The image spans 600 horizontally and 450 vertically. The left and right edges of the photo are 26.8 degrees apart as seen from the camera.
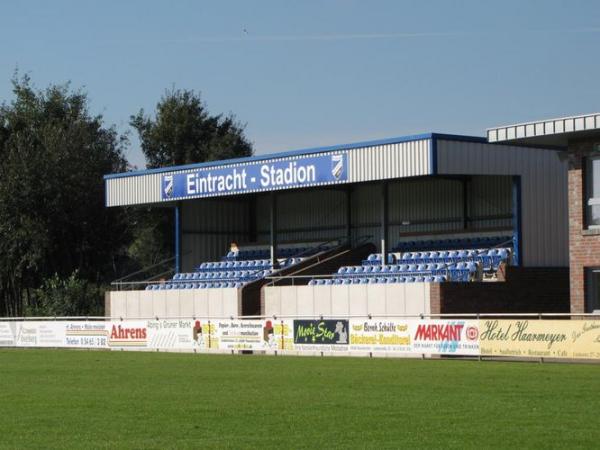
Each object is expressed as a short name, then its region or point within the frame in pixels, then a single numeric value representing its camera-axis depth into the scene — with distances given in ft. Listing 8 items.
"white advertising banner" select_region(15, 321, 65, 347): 171.22
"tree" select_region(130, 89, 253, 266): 298.56
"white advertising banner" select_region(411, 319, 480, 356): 118.01
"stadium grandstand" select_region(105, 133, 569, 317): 154.40
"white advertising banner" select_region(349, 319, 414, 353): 125.70
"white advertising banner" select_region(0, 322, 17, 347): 177.88
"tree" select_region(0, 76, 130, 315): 228.63
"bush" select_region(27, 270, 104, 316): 211.47
